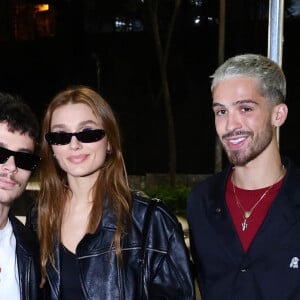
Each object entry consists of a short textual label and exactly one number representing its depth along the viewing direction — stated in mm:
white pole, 3373
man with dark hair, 2369
